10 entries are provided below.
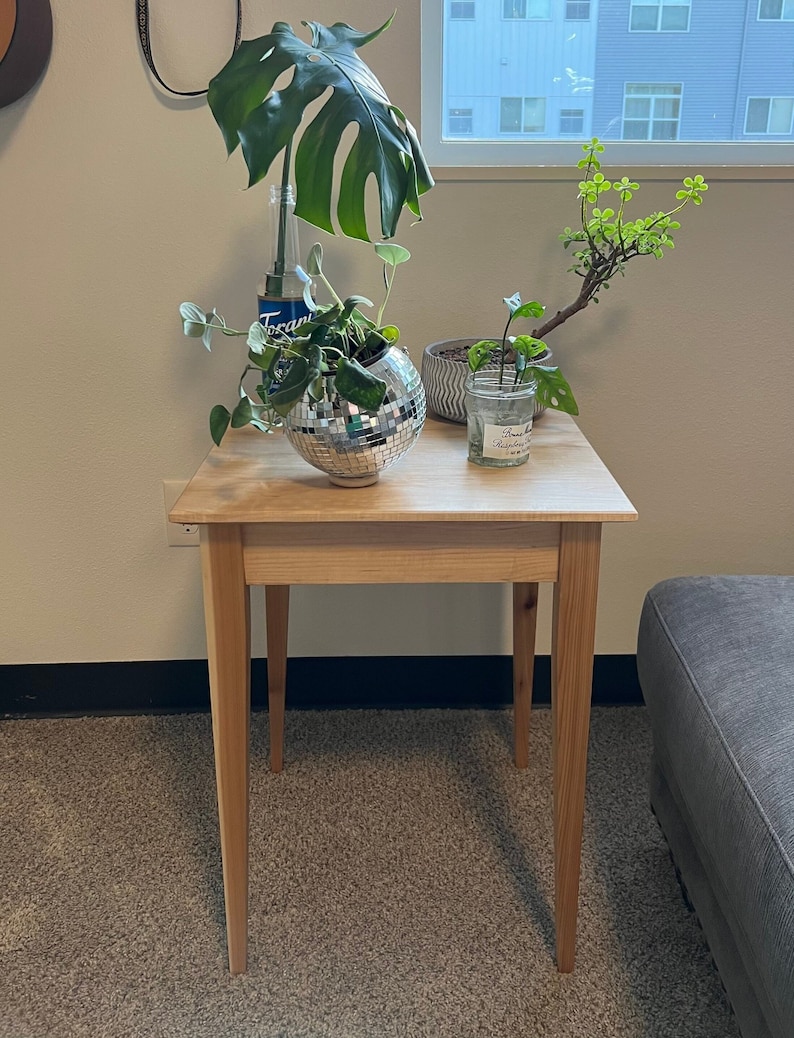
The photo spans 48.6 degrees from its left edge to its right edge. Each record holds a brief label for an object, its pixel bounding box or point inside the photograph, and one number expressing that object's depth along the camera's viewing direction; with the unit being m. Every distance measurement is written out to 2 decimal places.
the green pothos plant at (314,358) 0.87
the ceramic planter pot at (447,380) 1.15
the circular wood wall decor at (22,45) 1.15
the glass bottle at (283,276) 1.06
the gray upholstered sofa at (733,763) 0.76
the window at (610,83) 1.30
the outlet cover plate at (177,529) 1.45
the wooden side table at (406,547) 0.92
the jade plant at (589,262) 1.04
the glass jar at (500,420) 0.99
